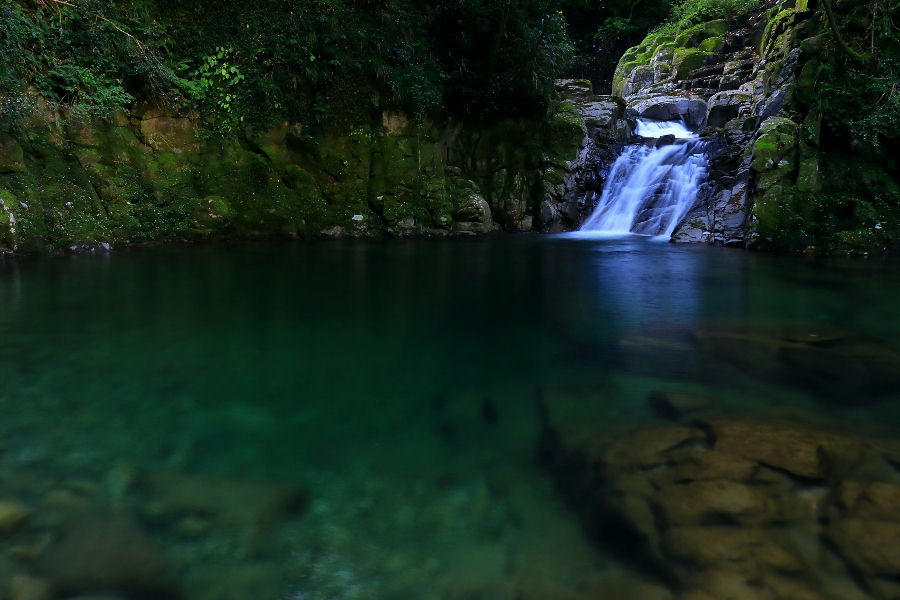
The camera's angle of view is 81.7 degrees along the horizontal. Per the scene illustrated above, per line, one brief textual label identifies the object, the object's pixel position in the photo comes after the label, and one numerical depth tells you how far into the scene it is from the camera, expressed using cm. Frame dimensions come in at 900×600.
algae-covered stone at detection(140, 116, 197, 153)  1157
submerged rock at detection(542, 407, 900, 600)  178
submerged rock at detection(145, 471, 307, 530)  214
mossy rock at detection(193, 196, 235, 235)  1180
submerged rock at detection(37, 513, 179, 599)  174
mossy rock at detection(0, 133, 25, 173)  927
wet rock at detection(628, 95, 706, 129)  1994
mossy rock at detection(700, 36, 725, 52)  2294
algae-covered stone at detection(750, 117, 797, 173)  1155
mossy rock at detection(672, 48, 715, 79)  2297
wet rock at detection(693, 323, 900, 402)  354
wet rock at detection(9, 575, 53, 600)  169
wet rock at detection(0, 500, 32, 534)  200
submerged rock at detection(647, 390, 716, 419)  308
